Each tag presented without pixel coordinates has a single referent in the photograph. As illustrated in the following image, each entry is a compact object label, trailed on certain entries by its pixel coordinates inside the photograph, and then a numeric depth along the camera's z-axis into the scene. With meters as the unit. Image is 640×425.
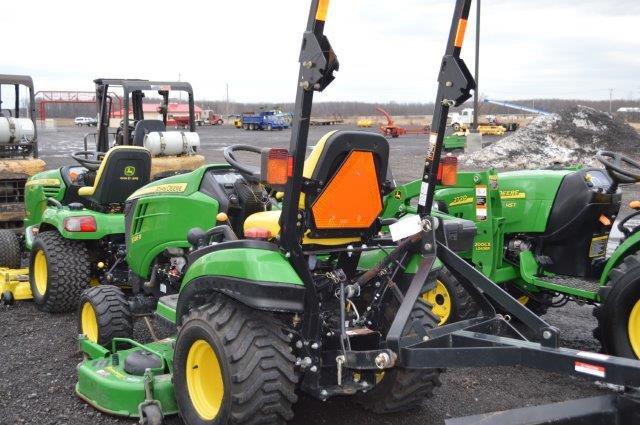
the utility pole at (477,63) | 15.84
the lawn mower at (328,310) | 3.22
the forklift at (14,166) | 7.48
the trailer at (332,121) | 60.70
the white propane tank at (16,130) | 10.03
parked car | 62.01
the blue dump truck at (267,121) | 53.84
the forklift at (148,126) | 9.80
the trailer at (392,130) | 43.25
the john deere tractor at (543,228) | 5.76
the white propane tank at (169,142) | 10.39
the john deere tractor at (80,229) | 6.55
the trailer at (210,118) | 70.50
